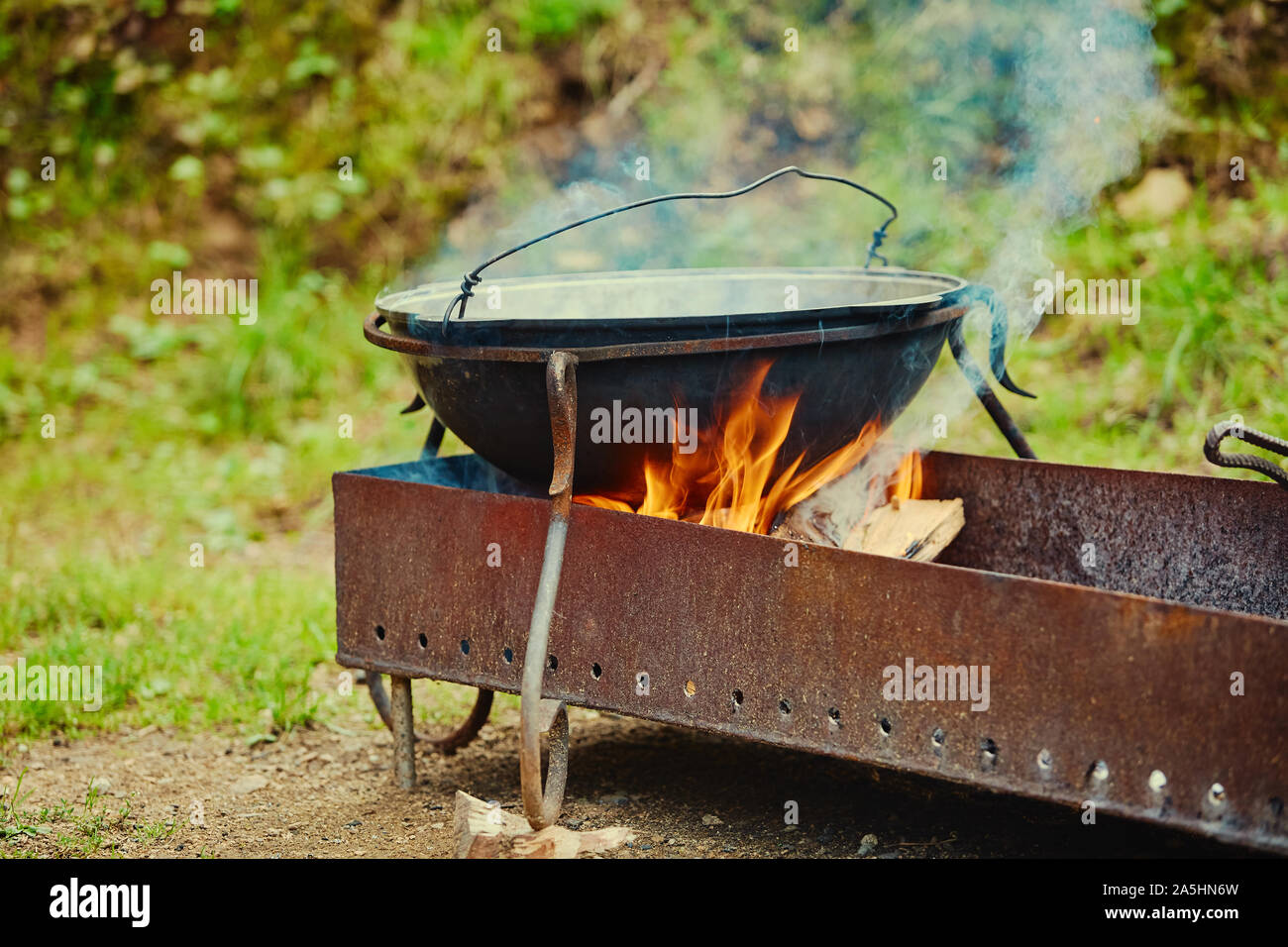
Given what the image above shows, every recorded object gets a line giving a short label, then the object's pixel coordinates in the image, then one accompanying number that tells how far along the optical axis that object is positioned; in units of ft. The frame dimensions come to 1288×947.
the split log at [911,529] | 8.70
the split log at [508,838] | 7.43
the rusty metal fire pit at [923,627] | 6.31
